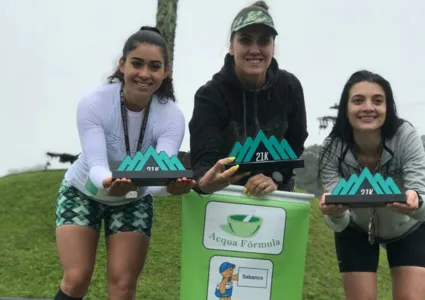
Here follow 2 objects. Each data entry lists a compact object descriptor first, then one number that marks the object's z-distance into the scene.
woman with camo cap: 2.73
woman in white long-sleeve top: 2.70
